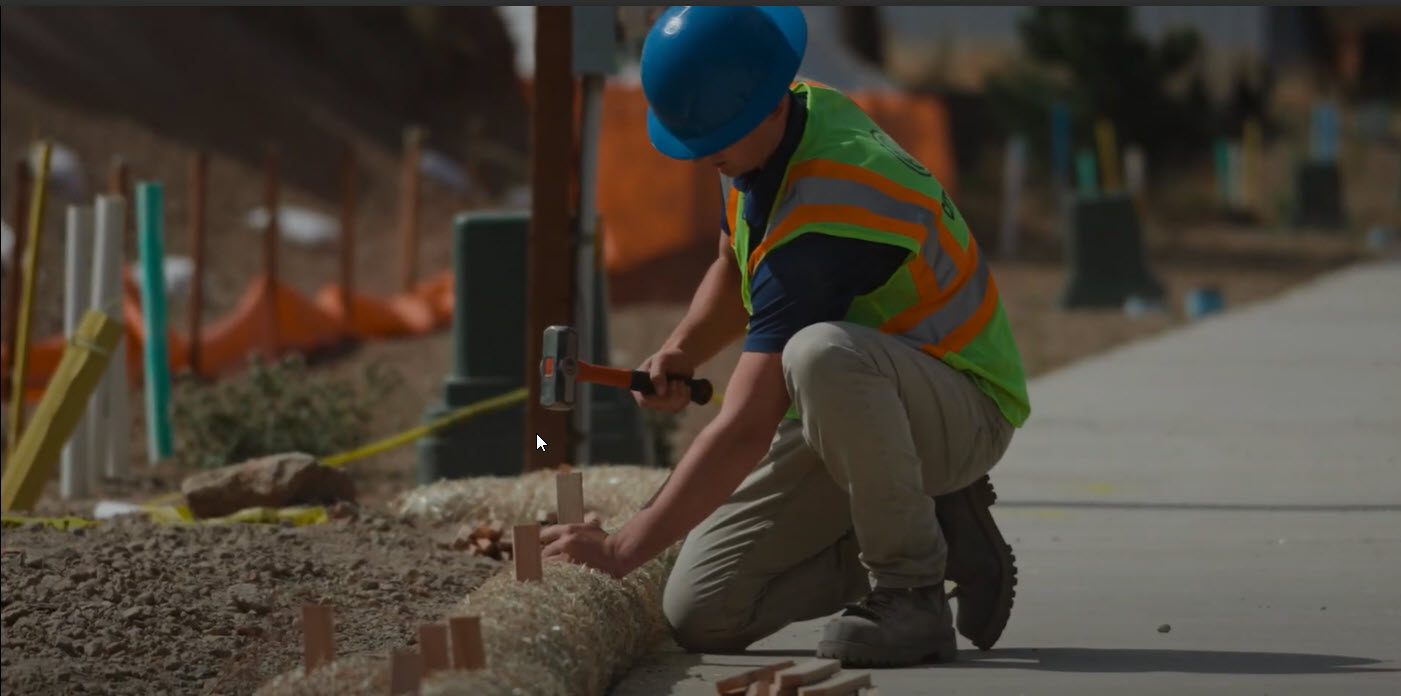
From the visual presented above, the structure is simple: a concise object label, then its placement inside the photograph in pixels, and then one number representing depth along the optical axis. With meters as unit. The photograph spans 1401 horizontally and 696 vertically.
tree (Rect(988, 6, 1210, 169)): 62.47
